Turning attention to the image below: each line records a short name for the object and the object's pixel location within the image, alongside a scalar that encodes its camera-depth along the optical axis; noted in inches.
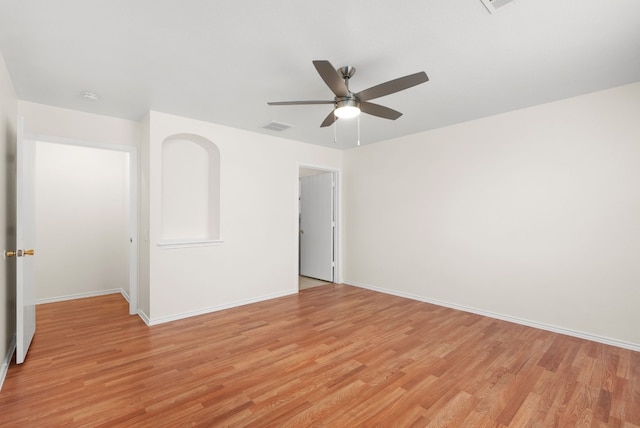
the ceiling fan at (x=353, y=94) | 82.0
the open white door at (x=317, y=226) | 227.9
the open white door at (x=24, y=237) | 98.2
